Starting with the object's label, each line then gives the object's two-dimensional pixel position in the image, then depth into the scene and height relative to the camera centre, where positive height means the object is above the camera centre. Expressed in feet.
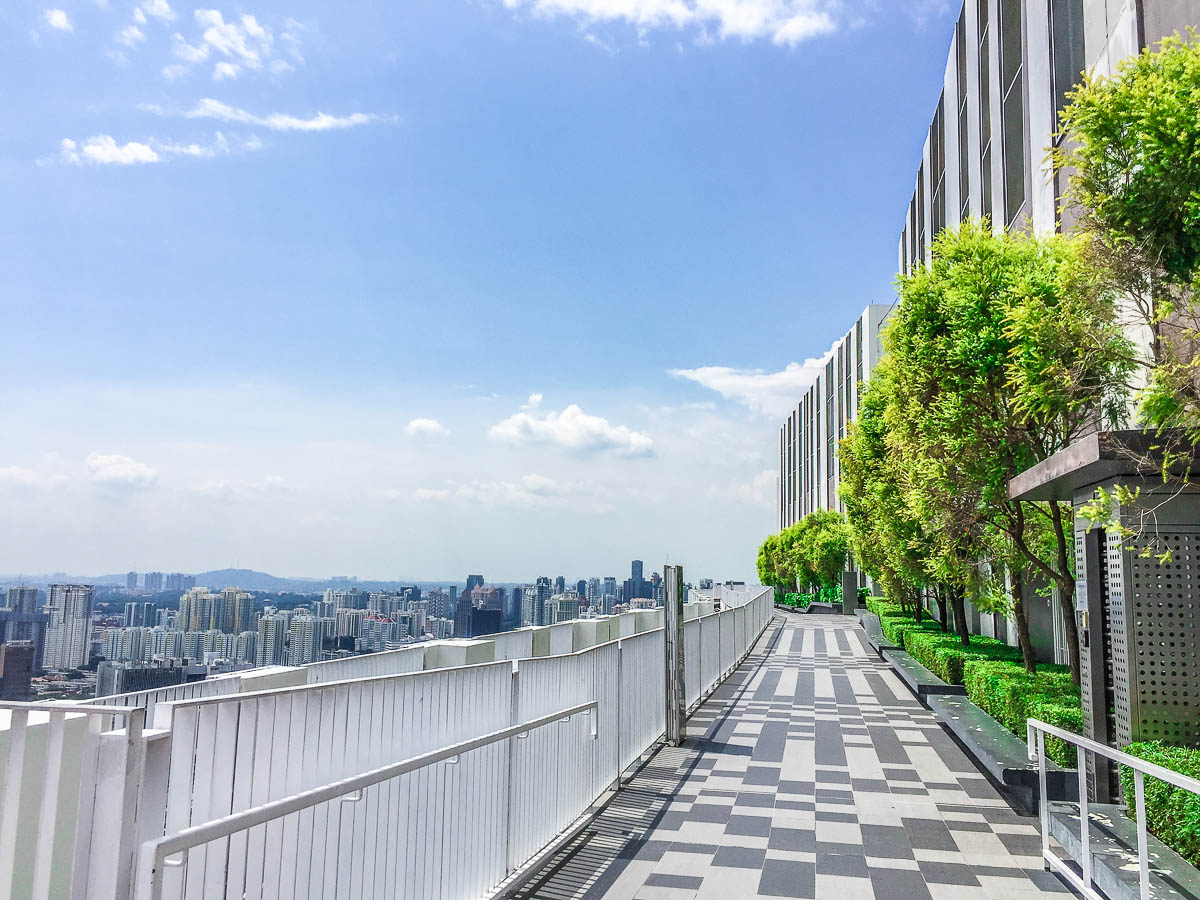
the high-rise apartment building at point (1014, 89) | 39.01 +30.78
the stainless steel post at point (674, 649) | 35.29 -3.21
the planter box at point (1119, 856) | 15.89 -5.71
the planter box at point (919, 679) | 47.88 -6.20
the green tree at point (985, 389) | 28.05 +7.20
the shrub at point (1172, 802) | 17.52 -4.73
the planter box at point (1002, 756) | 25.05 -5.92
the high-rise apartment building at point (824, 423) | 174.60 +39.34
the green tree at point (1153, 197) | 18.60 +8.88
